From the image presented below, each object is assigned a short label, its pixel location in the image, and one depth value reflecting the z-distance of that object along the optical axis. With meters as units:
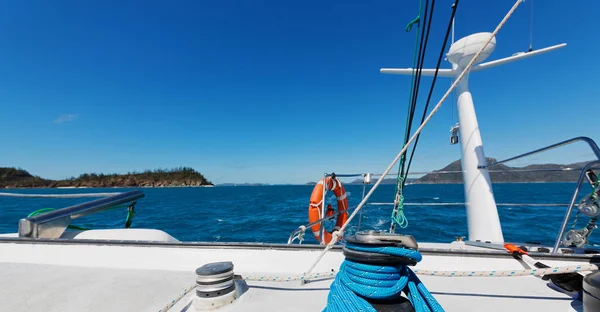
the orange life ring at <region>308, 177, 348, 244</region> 4.30
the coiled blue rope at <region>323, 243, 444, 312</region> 0.96
